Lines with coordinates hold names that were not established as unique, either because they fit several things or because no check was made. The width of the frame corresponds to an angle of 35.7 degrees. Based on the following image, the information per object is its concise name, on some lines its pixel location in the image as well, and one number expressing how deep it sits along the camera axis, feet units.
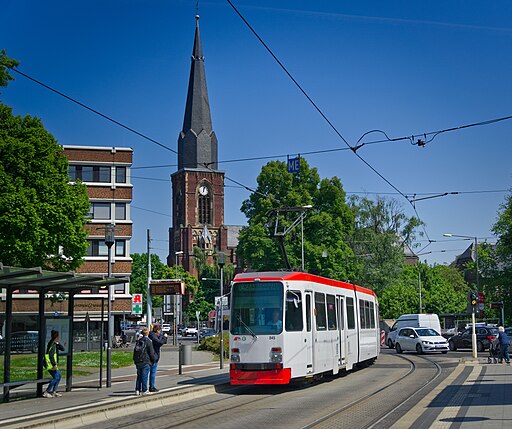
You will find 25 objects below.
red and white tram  67.26
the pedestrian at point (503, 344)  101.40
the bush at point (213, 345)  128.26
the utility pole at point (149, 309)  125.84
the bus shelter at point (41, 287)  55.95
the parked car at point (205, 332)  257.71
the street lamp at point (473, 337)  108.90
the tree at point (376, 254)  244.01
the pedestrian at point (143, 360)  63.21
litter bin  104.83
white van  178.40
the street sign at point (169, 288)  106.83
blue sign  135.63
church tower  418.92
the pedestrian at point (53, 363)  63.10
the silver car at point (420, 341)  142.41
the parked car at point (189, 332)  316.99
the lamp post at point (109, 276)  67.55
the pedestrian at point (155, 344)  65.51
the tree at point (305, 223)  199.82
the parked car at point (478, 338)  147.43
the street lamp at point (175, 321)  128.98
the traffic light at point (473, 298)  110.42
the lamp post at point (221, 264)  95.76
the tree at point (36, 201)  126.11
